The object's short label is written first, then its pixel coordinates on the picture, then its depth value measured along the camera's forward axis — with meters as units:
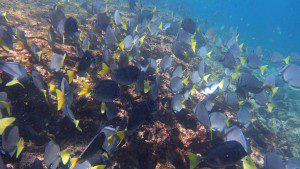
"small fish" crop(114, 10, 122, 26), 5.10
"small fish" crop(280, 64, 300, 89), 4.92
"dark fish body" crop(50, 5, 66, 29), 4.08
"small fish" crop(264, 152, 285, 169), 2.52
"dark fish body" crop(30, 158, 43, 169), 2.11
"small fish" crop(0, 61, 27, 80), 2.52
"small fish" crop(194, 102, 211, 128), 2.84
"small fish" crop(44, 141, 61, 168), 2.27
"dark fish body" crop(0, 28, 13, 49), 2.94
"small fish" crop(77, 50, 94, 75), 2.97
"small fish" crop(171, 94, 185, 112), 3.05
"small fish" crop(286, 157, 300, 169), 3.09
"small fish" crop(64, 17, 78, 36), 3.64
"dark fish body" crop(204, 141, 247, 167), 2.25
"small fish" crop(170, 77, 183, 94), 3.37
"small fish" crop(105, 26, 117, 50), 3.84
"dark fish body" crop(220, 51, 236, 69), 5.01
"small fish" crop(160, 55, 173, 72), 3.94
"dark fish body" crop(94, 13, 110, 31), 4.66
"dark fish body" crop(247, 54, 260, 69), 5.34
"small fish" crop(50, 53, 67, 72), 2.95
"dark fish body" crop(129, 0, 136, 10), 8.06
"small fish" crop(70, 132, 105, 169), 1.85
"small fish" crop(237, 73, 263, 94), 3.88
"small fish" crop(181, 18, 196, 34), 6.27
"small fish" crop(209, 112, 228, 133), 3.07
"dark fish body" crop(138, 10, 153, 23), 6.35
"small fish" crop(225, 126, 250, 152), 2.79
